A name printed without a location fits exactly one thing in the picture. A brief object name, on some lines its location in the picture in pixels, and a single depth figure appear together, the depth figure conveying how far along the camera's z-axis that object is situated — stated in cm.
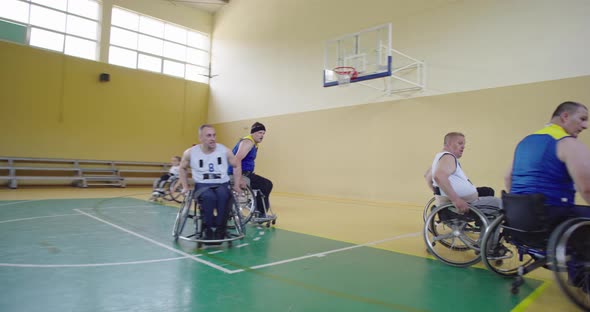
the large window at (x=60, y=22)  873
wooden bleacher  820
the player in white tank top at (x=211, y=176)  280
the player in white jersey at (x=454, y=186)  239
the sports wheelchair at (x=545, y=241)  162
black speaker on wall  972
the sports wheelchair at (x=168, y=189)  590
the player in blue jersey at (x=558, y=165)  172
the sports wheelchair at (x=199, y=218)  286
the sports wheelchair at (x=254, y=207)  369
